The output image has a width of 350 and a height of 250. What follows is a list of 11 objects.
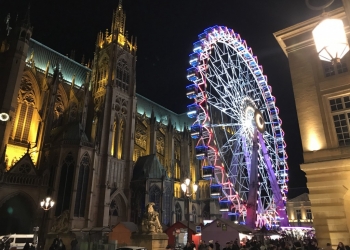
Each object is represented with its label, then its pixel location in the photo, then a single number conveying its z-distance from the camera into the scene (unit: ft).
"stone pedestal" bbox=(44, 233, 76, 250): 70.38
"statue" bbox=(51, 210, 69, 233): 75.25
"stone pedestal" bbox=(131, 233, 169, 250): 52.16
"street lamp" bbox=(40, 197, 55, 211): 75.14
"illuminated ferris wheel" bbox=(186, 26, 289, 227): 84.43
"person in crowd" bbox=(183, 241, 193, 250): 47.71
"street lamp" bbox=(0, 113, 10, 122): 97.81
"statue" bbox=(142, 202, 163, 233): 54.39
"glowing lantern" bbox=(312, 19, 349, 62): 18.48
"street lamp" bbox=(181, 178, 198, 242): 58.57
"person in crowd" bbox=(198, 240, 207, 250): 48.16
